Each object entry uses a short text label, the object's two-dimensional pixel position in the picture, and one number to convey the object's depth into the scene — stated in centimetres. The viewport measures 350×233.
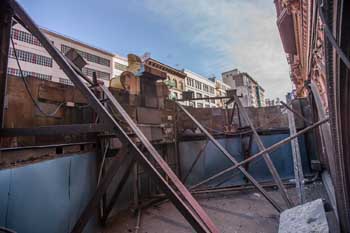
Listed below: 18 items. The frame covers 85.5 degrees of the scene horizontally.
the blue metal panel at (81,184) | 275
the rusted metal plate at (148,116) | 470
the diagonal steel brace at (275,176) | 345
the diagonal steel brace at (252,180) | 344
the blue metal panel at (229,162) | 595
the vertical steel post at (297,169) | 342
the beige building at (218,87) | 3744
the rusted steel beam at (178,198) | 165
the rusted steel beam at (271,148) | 345
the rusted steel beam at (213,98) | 521
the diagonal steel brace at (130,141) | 167
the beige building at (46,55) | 1739
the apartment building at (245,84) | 3772
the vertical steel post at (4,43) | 207
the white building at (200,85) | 3132
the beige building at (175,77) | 2554
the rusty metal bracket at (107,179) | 187
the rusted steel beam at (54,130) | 202
